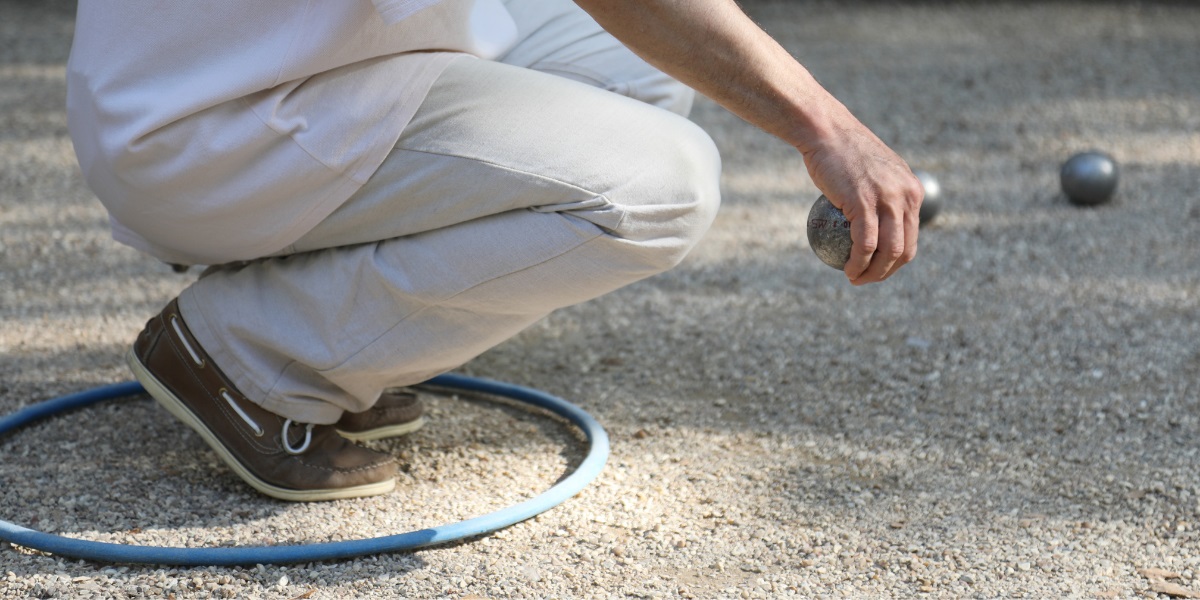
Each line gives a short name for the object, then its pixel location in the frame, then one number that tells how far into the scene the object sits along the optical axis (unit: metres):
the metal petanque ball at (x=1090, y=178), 3.20
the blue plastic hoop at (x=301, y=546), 2.35
